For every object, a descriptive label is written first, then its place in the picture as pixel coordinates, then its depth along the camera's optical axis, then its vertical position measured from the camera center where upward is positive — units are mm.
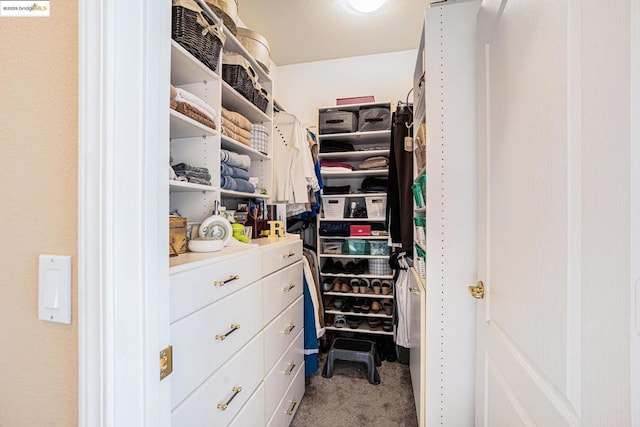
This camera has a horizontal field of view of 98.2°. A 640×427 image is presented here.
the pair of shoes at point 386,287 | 2562 -698
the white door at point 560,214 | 376 -2
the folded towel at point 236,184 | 1429 +158
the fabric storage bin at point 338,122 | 2576 +855
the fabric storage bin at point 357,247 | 2639 -326
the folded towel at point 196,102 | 1091 +467
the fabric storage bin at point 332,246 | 2715 -331
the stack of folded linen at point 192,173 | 1161 +172
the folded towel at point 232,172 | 1431 +228
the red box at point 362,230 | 2600 -161
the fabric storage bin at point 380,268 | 2582 -514
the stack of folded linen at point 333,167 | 2648 +444
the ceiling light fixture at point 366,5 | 1926 +1471
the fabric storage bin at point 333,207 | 2717 +58
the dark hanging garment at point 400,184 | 1877 +205
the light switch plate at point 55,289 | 439 -123
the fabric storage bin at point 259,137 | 1831 +502
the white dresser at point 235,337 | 786 -462
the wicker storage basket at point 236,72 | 1478 +768
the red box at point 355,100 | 2574 +1062
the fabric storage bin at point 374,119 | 2498 +854
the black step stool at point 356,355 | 2029 -1070
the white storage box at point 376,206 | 2590 +65
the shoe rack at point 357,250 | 2562 -357
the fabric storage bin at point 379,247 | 2584 -323
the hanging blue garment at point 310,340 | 1982 -914
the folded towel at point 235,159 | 1460 +298
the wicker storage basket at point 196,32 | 1068 +747
